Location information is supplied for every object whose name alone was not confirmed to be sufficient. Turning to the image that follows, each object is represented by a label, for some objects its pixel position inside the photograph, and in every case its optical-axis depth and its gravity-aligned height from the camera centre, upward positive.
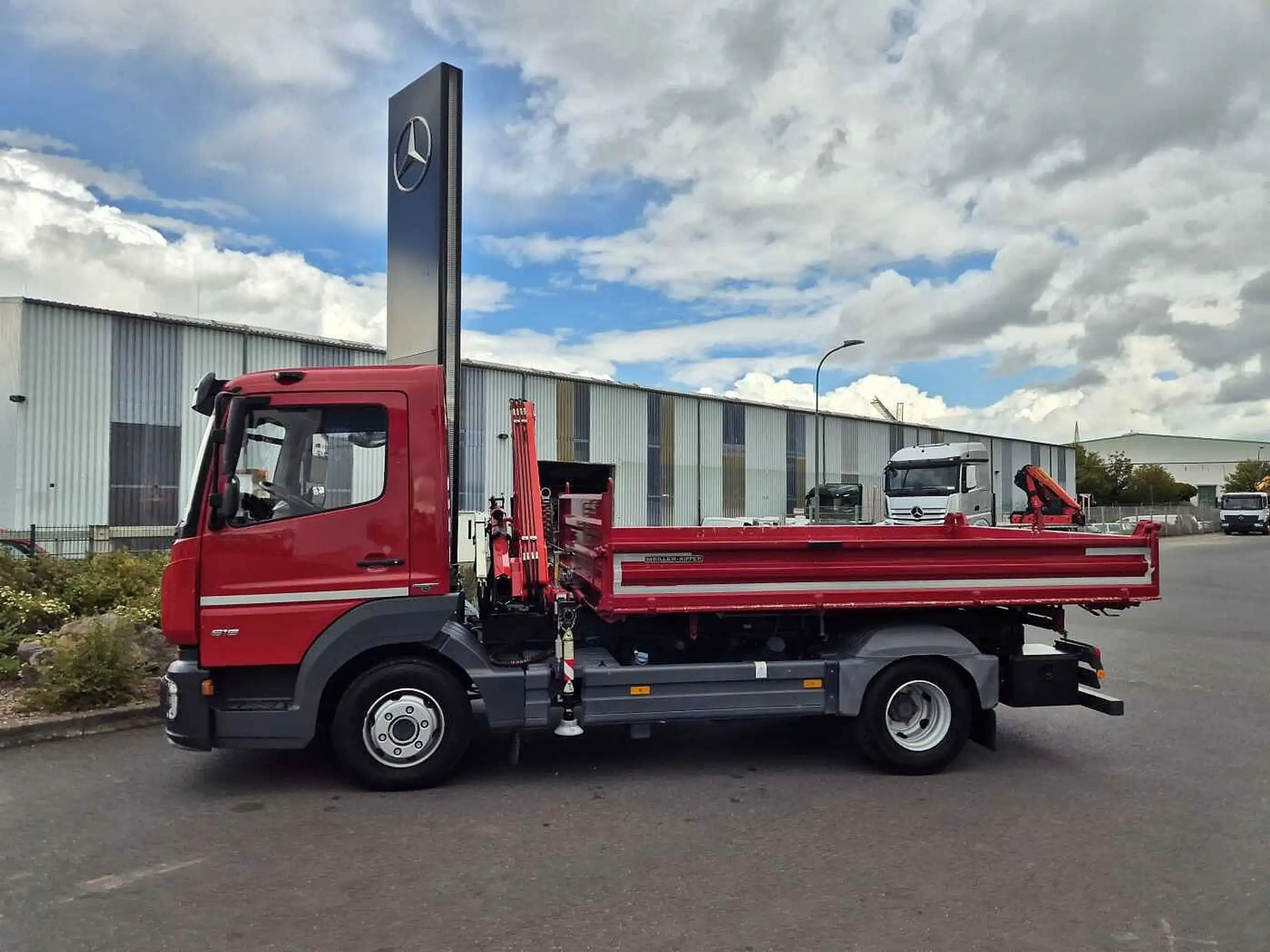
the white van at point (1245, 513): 51.75 -0.81
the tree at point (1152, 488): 84.50 +1.09
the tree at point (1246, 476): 91.89 +2.28
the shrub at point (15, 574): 9.80 -0.75
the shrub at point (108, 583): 9.53 -0.84
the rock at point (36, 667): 7.48 -1.34
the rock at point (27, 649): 7.89 -1.25
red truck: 5.38 -0.68
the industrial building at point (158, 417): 24.75 +2.89
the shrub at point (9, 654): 7.83 -1.36
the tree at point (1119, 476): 84.25 +2.17
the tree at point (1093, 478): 84.19 +1.98
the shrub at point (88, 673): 7.07 -1.33
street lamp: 29.50 +0.28
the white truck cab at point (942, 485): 26.86 +0.46
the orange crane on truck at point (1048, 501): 19.58 -0.04
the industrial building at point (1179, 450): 140.00 +7.95
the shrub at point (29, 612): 8.95 -1.06
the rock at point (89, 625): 7.60 -1.03
